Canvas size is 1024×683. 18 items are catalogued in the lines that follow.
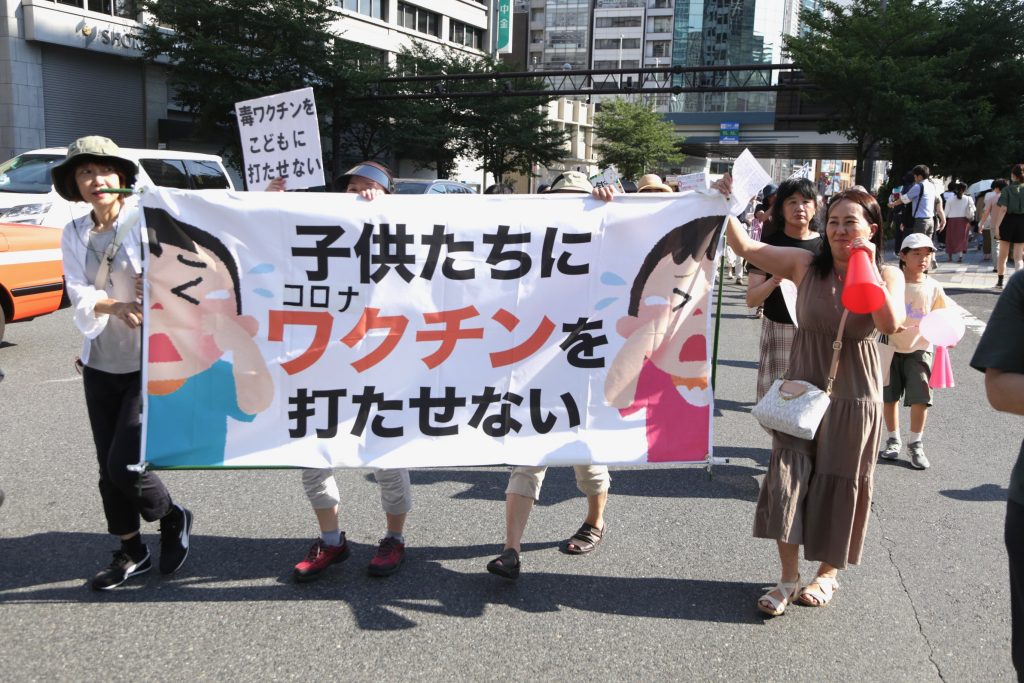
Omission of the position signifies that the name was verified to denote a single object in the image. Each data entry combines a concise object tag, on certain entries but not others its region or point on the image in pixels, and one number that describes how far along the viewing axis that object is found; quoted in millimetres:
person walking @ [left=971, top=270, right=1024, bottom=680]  2330
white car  10445
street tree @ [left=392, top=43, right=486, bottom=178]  38250
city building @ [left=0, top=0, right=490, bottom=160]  27578
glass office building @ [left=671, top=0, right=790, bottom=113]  93312
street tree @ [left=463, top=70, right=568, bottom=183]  41875
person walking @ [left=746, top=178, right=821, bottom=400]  5246
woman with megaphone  3619
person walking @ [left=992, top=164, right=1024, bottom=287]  13383
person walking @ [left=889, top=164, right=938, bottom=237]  13297
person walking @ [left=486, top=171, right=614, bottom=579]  3949
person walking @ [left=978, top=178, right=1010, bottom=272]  16891
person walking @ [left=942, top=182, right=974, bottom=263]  18312
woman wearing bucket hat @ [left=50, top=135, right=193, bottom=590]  3654
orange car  8523
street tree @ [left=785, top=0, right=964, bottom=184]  24688
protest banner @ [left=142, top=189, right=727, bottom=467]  3807
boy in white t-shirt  5758
